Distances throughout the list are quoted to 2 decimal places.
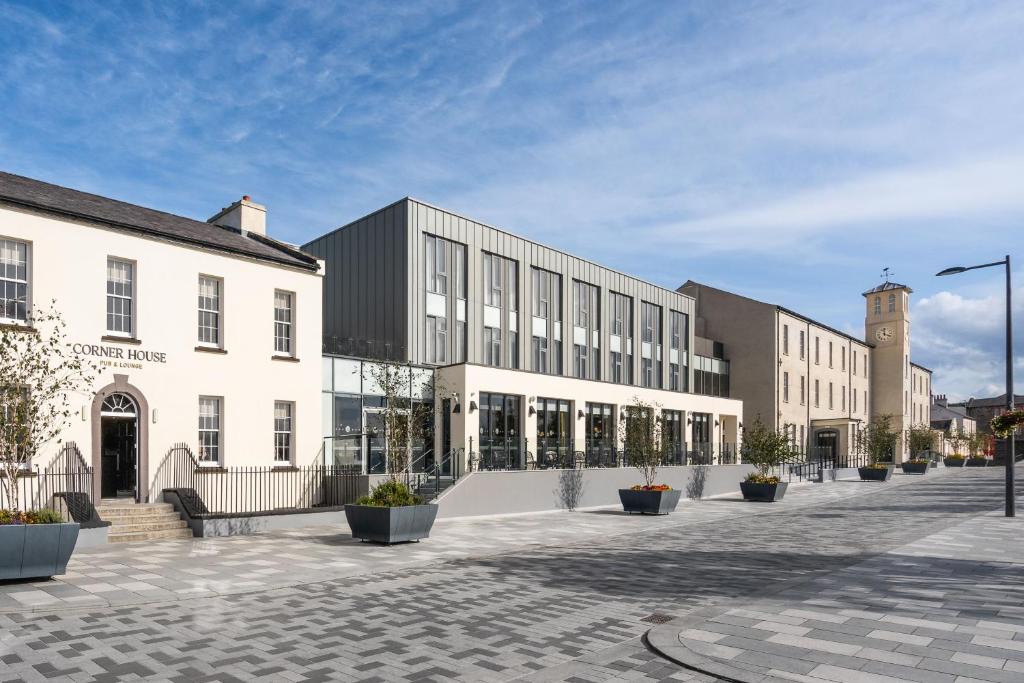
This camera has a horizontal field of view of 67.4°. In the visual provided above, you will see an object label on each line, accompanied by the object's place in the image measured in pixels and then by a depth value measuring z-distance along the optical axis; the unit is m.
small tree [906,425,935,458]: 67.81
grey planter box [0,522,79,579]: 11.02
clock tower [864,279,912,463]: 70.62
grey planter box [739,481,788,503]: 30.16
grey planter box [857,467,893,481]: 46.69
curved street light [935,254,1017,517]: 21.75
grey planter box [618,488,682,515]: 23.67
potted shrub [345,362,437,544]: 15.99
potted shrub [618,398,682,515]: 23.78
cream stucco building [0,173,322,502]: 17.36
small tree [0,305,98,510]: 12.05
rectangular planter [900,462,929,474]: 57.91
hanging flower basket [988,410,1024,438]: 20.17
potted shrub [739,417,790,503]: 30.27
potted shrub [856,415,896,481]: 47.15
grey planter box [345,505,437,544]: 15.96
